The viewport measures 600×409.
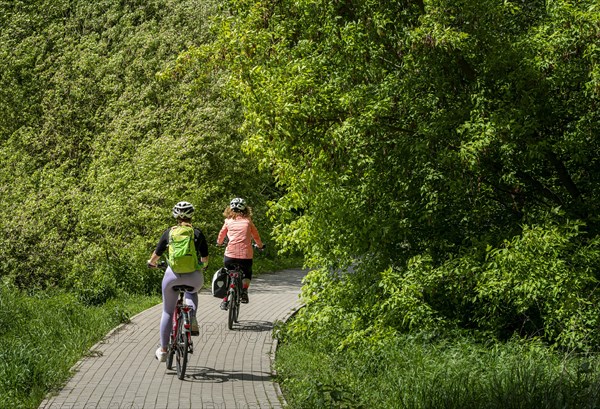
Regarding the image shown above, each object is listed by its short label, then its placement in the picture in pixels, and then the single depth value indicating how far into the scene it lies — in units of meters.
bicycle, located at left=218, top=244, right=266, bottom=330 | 13.57
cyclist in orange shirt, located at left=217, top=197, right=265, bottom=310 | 13.80
